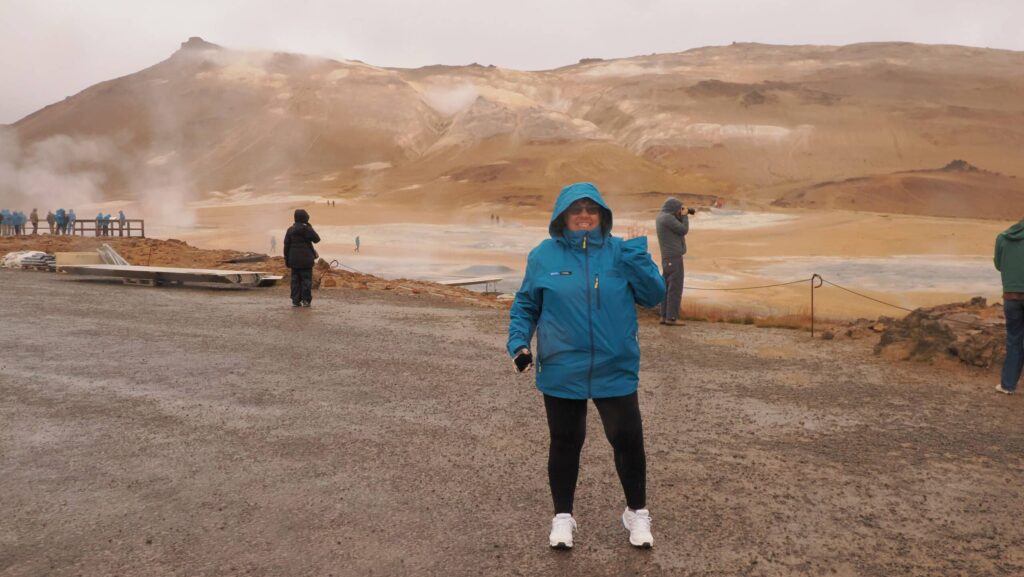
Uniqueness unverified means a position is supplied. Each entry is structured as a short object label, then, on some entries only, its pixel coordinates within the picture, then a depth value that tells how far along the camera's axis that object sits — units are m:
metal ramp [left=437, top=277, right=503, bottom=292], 21.77
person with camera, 10.66
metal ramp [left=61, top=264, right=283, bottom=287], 15.97
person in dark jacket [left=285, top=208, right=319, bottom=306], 12.81
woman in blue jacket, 3.66
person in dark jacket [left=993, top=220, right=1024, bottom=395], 6.80
